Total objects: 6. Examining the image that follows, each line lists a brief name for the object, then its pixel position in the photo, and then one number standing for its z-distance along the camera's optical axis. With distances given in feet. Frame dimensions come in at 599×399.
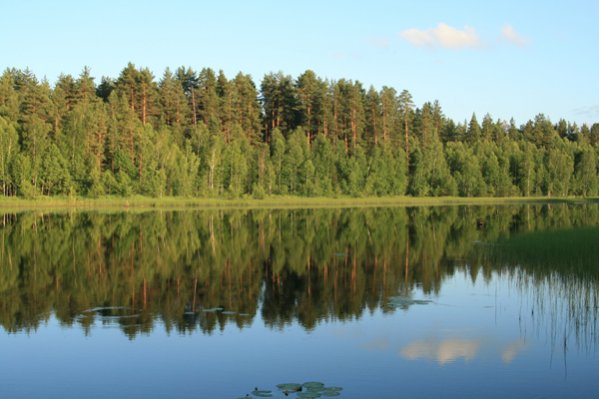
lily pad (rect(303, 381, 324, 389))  43.34
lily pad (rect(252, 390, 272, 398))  41.74
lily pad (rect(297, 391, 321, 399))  41.14
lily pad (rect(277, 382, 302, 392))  42.87
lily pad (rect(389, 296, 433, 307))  72.02
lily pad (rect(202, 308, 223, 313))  68.49
